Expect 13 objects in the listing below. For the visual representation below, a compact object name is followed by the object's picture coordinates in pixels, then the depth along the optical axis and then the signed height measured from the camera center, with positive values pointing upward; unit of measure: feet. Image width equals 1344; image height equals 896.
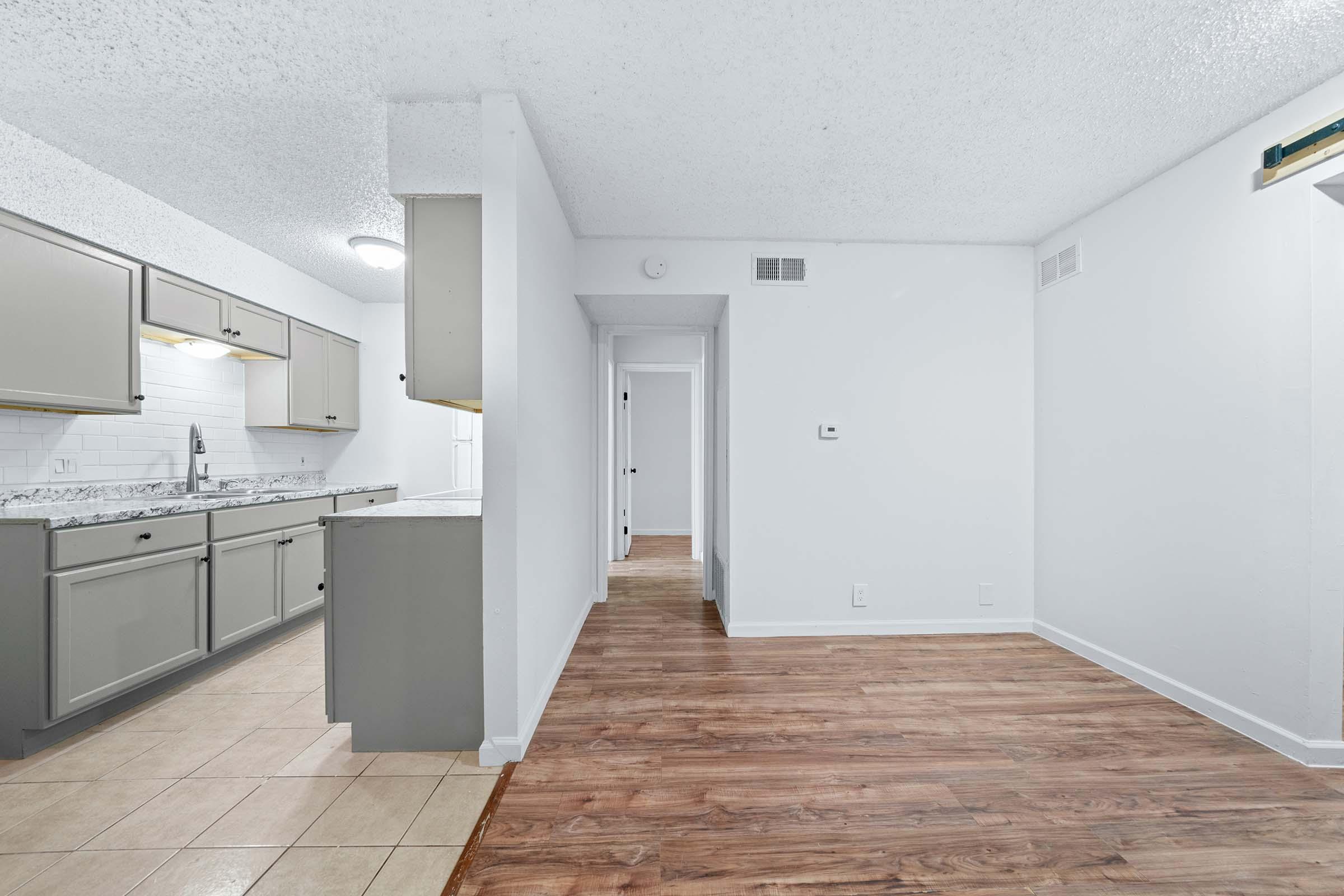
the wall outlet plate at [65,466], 8.50 -0.24
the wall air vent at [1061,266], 9.94 +3.60
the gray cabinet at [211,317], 9.23 +2.61
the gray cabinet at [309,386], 12.36 +1.60
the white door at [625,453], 18.80 -0.08
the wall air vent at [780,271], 10.97 +3.70
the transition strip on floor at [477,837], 4.64 -3.77
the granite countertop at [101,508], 6.75 -0.84
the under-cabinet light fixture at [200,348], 10.48 +2.05
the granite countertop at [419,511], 6.81 -0.81
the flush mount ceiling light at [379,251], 10.32 +3.91
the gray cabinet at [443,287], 7.25 +2.24
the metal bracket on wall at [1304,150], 6.08 +3.61
